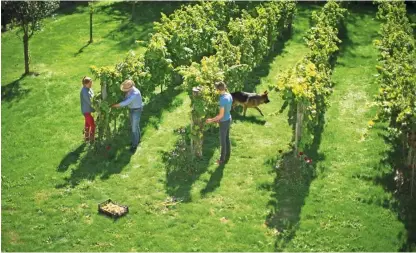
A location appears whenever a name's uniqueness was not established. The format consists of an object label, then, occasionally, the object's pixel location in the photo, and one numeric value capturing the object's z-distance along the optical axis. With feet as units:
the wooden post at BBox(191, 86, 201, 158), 48.21
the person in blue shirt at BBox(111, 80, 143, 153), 50.03
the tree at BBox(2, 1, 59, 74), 70.03
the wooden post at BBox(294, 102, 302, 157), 48.65
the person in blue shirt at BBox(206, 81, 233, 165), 47.37
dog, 57.93
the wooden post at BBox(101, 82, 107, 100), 50.85
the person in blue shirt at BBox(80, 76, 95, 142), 51.47
